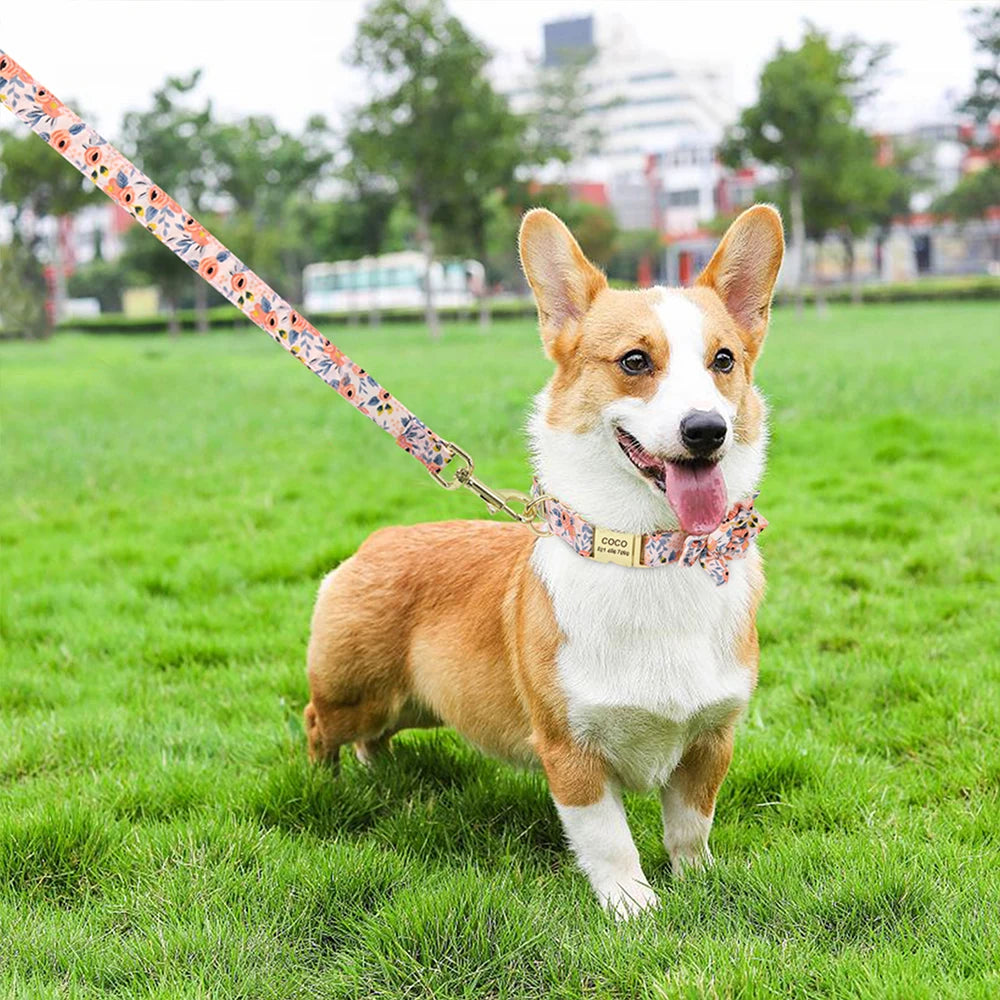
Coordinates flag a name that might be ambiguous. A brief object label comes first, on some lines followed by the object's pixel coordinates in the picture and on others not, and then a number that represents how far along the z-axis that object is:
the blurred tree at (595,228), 51.06
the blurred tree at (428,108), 29.55
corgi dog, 2.48
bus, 63.41
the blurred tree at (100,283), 64.56
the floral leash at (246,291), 2.71
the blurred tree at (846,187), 35.78
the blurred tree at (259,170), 44.47
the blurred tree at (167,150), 39.62
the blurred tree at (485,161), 30.77
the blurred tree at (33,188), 31.47
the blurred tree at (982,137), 35.91
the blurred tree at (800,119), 34.41
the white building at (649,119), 61.84
